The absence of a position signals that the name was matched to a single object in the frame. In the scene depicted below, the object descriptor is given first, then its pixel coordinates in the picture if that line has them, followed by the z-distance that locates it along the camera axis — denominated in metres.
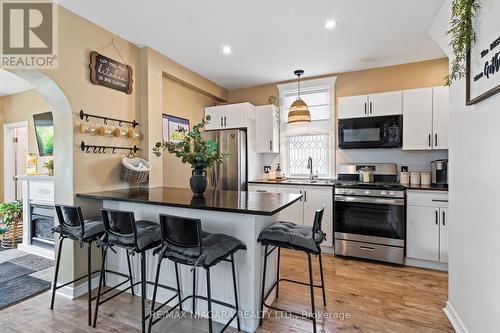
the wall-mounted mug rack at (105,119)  2.50
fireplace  3.56
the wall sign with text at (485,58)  1.35
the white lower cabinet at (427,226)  2.92
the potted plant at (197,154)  2.48
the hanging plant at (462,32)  1.61
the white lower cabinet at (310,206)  3.52
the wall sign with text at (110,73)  2.60
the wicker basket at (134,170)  2.82
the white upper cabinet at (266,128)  4.31
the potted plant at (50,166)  3.55
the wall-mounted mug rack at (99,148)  2.52
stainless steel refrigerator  4.14
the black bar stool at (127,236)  1.82
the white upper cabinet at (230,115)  4.23
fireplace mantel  3.53
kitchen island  1.89
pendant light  3.42
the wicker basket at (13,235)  3.92
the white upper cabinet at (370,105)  3.46
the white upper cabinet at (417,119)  3.28
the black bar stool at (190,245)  1.59
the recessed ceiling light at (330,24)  2.58
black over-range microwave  3.45
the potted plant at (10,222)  3.92
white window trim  4.15
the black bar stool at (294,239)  1.78
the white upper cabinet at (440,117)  3.20
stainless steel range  3.09
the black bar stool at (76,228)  2.06
